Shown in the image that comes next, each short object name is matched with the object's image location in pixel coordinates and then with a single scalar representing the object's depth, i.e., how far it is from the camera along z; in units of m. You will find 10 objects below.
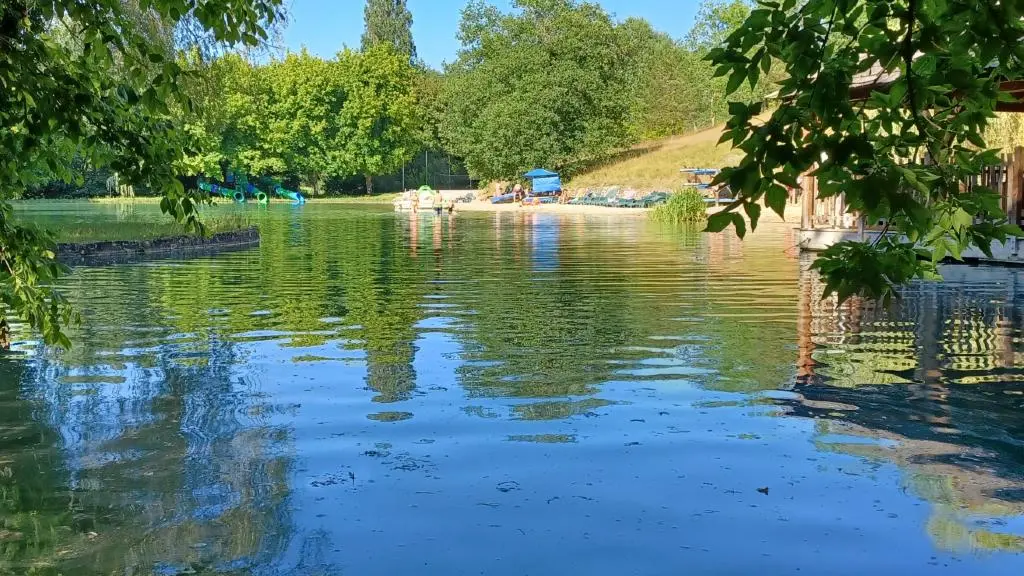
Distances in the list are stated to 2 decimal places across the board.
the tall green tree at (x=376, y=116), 84.25
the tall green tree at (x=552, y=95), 72.75
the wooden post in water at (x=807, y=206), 22.47
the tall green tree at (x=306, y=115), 83.50
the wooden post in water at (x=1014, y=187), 17.77
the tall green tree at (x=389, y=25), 96.75
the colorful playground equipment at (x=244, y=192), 72.25
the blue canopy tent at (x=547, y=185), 67.25
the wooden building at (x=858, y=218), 17.63
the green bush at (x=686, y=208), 38.16
